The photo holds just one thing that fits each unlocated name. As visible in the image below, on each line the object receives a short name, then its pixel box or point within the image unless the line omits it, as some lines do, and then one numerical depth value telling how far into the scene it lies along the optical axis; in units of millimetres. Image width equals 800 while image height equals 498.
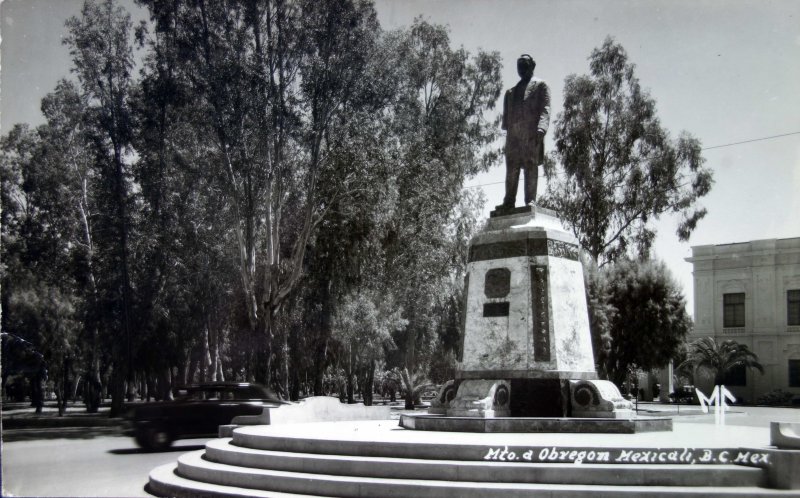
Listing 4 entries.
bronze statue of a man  12211
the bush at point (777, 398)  44438
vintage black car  14820
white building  46781
